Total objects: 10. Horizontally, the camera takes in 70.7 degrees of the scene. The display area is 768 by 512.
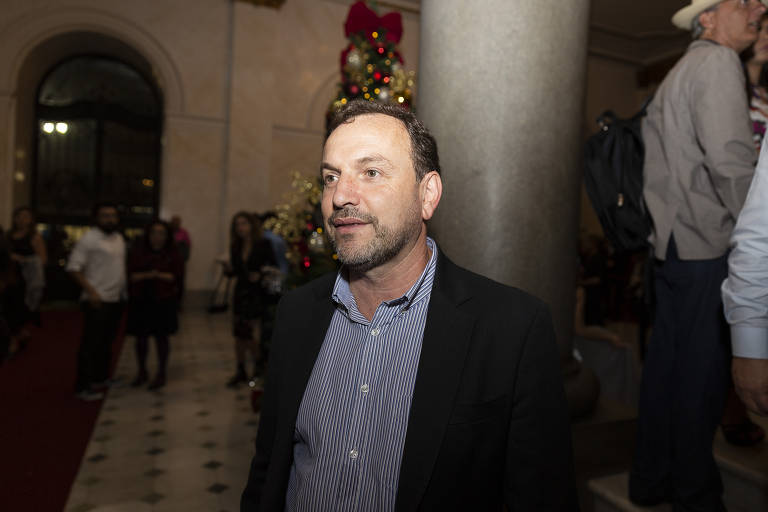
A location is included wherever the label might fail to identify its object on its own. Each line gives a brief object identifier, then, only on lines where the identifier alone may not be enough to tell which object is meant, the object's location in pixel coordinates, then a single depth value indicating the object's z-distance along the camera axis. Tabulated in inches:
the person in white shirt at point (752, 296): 56.2
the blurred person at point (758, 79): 92.0
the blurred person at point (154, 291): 228.2
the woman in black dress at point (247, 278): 227.5
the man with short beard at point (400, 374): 53.5
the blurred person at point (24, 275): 258.1
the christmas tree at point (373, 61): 194.9
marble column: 95.7
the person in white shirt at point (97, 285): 212.7
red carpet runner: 139.6
